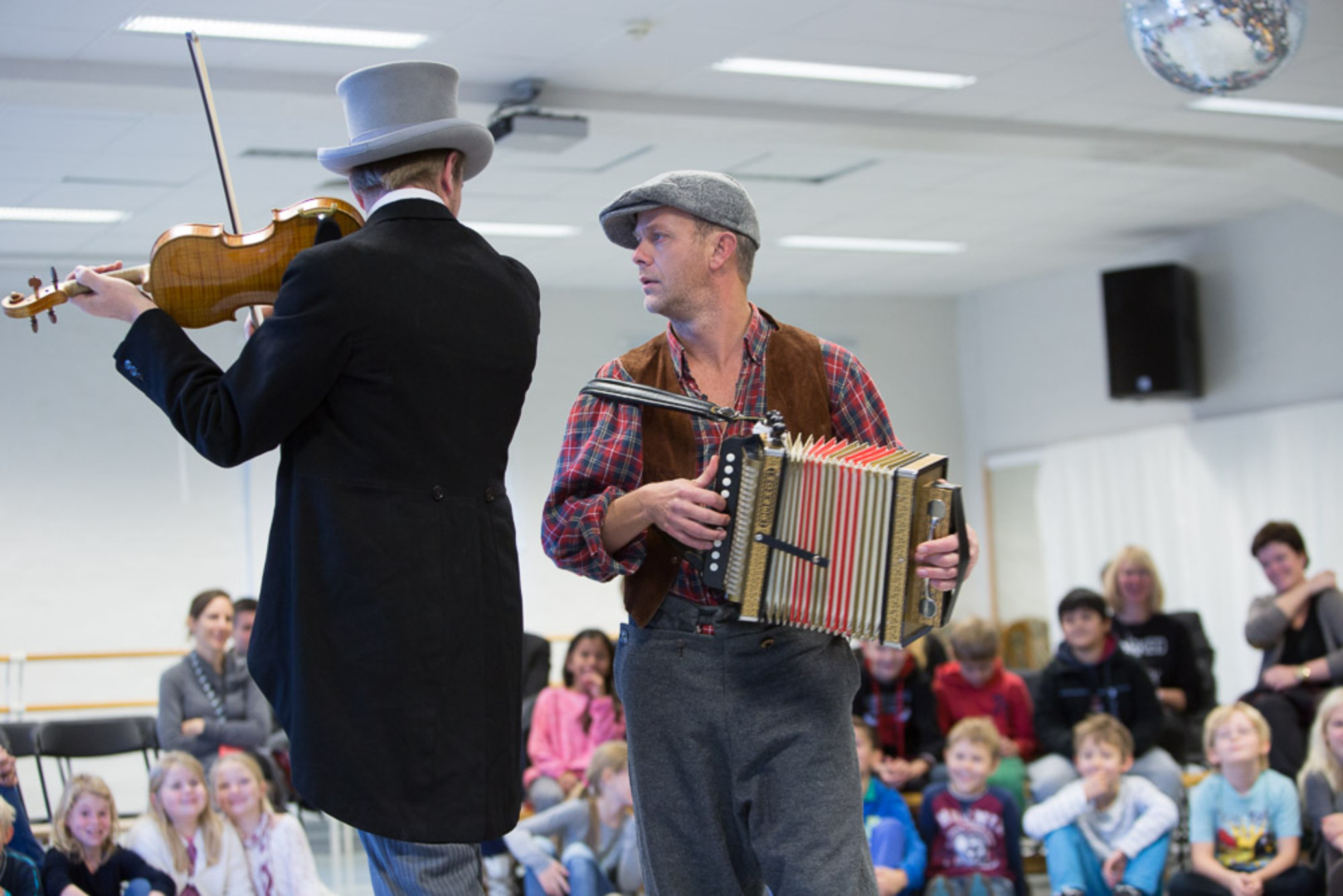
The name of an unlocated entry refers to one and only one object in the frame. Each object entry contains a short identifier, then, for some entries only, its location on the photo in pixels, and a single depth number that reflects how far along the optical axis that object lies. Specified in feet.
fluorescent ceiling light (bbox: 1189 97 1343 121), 26.50
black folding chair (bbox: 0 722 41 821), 24.06
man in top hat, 6.64
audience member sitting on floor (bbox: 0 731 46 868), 16.37
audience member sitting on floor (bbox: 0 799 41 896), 16.05
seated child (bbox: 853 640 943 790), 22.29
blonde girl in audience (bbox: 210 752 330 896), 18.29
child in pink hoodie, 22.36
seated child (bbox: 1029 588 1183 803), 21.50
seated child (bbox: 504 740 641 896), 19.76
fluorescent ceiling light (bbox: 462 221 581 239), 32.78
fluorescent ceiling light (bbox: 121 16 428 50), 20.38
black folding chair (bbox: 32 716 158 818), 23.86
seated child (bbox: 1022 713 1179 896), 19.10
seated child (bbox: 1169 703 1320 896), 18.45
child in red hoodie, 22.90
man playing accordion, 8.16
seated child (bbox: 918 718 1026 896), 18.95
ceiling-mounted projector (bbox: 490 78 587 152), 23.44
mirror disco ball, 13.84
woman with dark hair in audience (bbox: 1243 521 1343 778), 21.16
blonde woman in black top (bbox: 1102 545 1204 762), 23.81
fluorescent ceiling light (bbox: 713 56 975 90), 23.48
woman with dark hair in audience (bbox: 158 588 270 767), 23.54
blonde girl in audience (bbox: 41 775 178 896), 17.31
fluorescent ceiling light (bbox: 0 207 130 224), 29.35
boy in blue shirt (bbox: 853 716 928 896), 18.69
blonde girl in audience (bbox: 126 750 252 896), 18.02
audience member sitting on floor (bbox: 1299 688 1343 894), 18.33
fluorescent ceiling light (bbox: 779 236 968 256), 35.53
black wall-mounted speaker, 35.53
